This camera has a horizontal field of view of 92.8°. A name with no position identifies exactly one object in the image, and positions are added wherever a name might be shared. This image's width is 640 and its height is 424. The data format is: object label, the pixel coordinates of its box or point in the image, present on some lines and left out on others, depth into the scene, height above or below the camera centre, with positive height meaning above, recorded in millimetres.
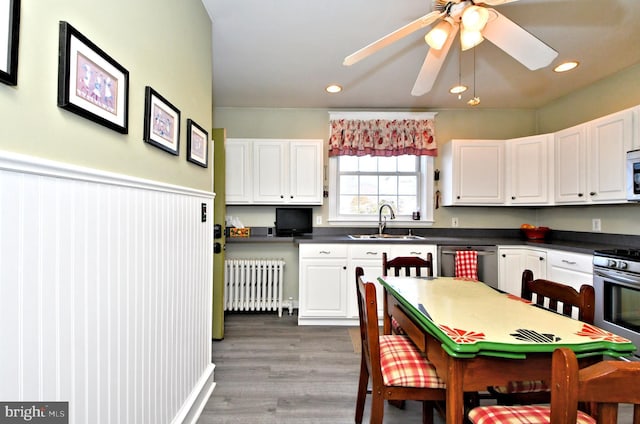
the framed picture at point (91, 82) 846 +418
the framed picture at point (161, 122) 1321 +440
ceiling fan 1514 +1001
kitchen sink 3525 -242
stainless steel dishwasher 3301 -482
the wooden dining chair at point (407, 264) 2249 -350
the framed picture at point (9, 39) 666 +389
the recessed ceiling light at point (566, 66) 2775 +1413
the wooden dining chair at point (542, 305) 1337 -429
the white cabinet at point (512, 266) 3338 -525
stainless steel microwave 2441 +353
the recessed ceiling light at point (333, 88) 3253 +1390
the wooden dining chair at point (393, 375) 1337 -705
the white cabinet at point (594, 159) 2637 +567
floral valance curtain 3820 +1004
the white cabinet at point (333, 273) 3303 -609
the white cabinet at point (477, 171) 3645 +559
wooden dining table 1010 -420
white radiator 3613 -818
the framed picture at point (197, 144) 1802 +452
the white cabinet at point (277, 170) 3660 +553
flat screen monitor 3883 -65
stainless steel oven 2185 -550
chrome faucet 3828 -4
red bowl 3668 -180
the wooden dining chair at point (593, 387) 625 -352
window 3994 +421
